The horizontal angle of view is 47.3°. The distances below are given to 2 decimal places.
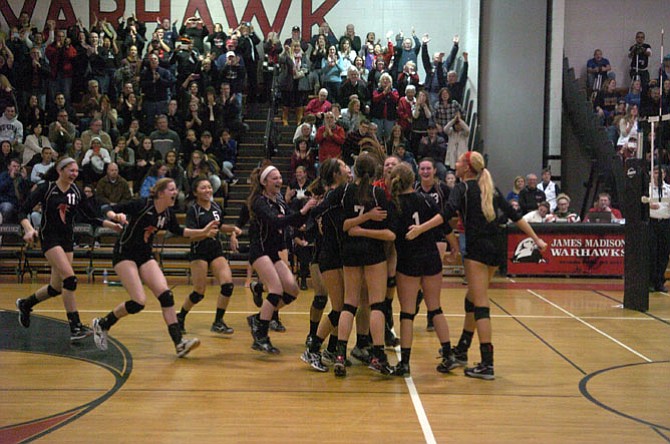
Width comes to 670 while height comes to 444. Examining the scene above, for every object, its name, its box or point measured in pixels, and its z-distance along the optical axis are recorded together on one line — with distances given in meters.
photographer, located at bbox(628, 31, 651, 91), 19.36
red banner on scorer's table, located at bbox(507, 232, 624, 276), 15.07
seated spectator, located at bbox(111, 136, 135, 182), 16.03
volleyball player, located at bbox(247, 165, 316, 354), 8.08
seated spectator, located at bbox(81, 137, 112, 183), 15.64
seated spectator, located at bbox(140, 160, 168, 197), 15.13
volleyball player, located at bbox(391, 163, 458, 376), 7.05
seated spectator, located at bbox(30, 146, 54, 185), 15.36
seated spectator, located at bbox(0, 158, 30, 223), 15.10
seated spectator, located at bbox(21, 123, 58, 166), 16.56
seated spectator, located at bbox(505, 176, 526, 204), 16.34
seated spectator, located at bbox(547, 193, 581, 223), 15.45
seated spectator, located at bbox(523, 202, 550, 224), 15.49
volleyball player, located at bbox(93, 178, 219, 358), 7.73
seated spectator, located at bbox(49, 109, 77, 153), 16.67
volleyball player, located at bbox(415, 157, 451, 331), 8.33
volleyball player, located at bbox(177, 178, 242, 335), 8.99
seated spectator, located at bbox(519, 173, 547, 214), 16.02
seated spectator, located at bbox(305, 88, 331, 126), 16.73
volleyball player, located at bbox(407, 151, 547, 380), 7.02
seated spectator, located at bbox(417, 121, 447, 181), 16.53
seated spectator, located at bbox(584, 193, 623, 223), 15.53
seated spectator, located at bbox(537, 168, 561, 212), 16.80
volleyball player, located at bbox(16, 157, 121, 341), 8.48
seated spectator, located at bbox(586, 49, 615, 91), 19.56
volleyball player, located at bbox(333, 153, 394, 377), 6.90
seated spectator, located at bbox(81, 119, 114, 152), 16.28
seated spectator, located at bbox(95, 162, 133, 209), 15.00
